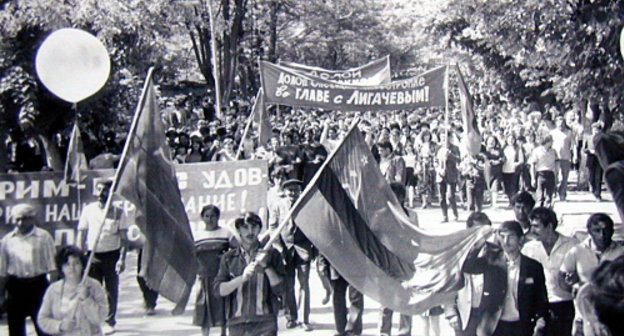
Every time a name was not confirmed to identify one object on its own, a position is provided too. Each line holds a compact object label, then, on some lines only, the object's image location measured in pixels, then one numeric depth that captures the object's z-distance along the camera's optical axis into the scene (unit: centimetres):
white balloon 915
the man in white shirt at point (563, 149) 1720
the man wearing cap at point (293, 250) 852
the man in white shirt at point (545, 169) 1590
